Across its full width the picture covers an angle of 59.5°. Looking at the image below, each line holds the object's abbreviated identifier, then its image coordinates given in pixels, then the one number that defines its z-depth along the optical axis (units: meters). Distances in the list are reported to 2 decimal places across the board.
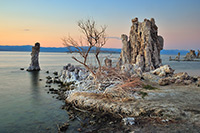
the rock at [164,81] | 12.36
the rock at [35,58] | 29.20
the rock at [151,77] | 14.00
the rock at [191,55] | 104.28
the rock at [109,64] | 12.36
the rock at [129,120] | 6.55
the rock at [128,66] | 20.45
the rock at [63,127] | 6.87
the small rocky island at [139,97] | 6.75
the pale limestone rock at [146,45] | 26.84
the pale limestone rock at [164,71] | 15.41
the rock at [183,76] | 12.77
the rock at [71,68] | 20.22
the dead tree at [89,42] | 10.65
